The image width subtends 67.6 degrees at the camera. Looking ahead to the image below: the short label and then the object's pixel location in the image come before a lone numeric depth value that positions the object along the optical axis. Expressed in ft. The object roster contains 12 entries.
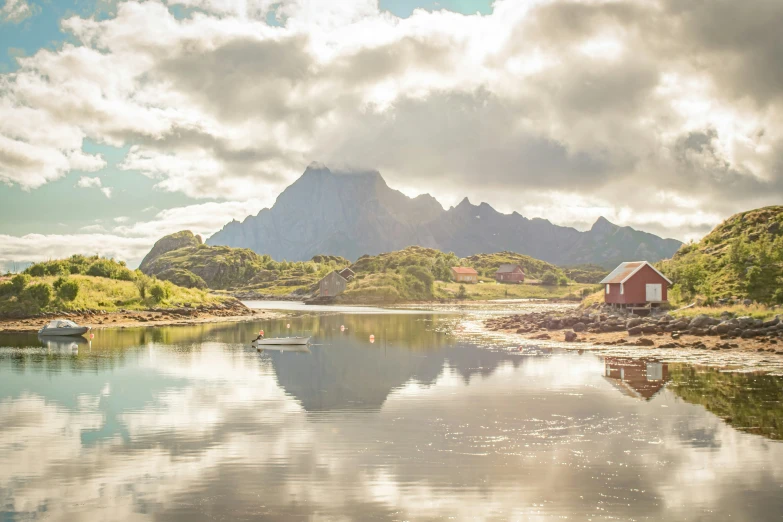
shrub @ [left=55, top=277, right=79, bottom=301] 296.71
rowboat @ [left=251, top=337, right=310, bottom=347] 200.13
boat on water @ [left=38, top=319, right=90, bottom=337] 229.04
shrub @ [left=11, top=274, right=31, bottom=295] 293.02
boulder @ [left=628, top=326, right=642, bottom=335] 192.58
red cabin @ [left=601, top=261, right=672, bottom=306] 252.62
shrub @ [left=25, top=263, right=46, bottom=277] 333.25
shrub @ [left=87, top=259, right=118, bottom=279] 352.08
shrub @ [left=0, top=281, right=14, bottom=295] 293.25
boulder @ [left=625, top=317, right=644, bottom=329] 200.41
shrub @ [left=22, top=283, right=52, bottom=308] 288.10
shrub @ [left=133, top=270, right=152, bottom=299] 347.56
